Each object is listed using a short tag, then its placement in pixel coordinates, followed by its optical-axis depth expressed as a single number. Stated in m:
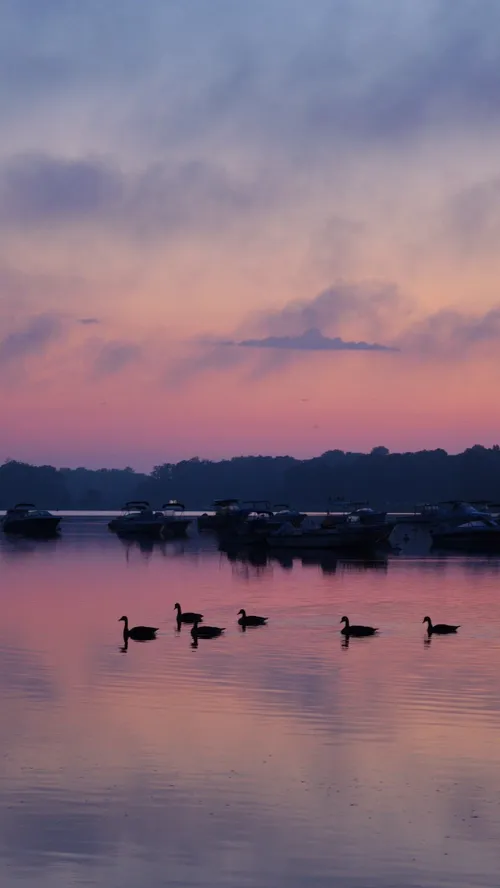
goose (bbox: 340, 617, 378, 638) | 49.66
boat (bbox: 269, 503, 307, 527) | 176.50
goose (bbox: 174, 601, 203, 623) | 55.27
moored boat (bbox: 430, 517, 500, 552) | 130.00
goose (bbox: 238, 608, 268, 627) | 54.84
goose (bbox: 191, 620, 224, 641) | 51.00
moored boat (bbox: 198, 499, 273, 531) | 185.12
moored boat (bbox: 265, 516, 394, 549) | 120.31
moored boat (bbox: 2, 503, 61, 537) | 184.25
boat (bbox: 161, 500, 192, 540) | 191.00
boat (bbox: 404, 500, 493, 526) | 150.12
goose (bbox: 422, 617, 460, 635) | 50.97
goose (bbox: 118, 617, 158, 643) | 49.59
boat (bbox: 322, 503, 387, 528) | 133.50
